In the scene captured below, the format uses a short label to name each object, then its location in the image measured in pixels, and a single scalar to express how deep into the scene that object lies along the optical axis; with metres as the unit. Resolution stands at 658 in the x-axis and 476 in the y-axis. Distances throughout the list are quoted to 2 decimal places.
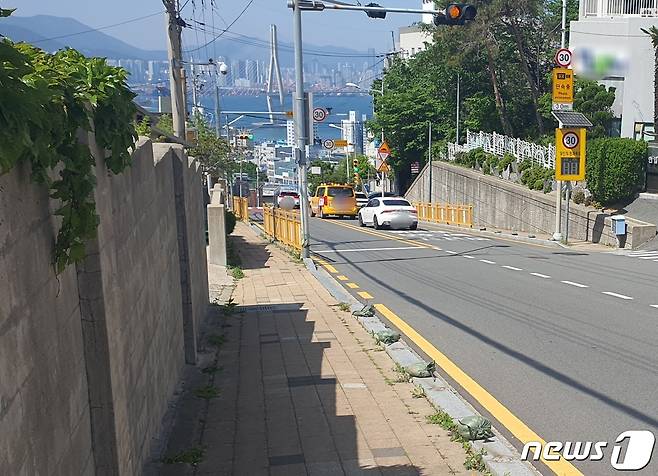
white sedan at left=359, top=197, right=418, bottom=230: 30.12
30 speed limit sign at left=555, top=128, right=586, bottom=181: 23.59
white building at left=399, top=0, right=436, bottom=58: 94.19
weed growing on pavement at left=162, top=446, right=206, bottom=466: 5.49
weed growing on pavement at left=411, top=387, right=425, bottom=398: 6.84
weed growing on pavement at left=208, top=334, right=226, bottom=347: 9.63
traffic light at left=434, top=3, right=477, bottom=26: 14.47
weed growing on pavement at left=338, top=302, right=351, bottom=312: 11.47
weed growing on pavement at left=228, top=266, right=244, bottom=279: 16.26
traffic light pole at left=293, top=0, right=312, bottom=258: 17.92
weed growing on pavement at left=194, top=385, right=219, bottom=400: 7.21
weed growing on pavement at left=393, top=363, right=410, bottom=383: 7.38
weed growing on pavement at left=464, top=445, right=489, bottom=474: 5.14
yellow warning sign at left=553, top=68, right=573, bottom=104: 23.39
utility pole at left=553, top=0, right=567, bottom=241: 24.23
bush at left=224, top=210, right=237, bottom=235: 21.74
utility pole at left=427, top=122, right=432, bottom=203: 44.63
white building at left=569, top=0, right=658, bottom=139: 30.20
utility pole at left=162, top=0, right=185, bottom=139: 17.80
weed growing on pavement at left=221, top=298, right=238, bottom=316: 11.73
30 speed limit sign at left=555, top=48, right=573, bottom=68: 23.80
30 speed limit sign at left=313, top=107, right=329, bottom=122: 28.92
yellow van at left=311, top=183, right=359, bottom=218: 39.91
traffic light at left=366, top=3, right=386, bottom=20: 17.11
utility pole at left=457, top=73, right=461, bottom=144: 45.06
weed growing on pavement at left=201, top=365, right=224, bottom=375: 8.23
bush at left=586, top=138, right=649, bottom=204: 24.34
